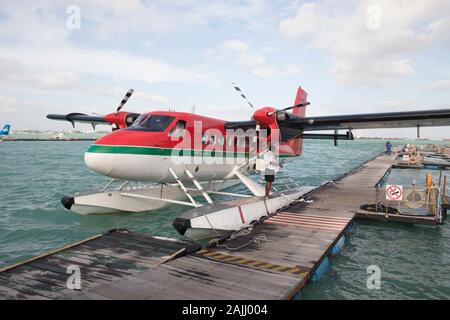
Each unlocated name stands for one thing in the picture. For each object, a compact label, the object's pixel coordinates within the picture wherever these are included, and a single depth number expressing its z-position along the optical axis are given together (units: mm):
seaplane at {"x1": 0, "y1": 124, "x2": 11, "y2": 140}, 94906
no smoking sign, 9969
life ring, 10281
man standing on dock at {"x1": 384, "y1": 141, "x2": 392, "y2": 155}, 45244
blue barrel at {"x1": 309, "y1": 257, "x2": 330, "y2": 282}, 5920
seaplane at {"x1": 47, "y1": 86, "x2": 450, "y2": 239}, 8258
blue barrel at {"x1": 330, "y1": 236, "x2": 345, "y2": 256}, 7419
